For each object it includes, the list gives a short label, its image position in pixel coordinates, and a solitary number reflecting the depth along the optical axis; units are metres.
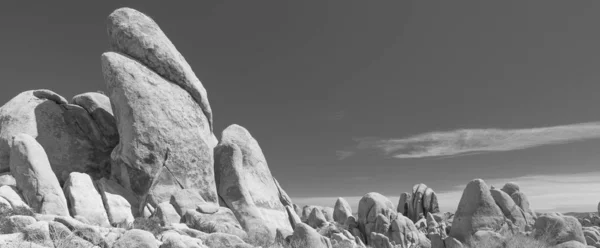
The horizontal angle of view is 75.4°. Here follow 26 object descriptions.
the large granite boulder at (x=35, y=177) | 21.59
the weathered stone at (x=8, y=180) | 23.41
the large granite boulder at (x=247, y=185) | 30.86
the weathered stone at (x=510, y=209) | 32.94
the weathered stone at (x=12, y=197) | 20.62
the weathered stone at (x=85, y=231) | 14.30
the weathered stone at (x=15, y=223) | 13.80
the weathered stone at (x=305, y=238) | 21.50
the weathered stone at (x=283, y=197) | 39.22
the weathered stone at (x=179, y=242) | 14.23
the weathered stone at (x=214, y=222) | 23.78
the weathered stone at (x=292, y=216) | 35.88
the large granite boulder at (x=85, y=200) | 22.39
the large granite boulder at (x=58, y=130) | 29.25
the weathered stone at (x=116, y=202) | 24.11
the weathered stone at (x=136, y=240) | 13.91
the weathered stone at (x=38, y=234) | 12.67
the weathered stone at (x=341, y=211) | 59.09
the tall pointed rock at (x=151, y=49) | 34.25
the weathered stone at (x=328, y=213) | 61.12
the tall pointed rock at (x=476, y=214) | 28.77
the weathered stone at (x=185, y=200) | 26.79
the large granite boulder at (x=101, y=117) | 33.34
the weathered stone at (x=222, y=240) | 17.42
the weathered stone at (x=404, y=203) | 66.56
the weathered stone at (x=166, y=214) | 24.56
